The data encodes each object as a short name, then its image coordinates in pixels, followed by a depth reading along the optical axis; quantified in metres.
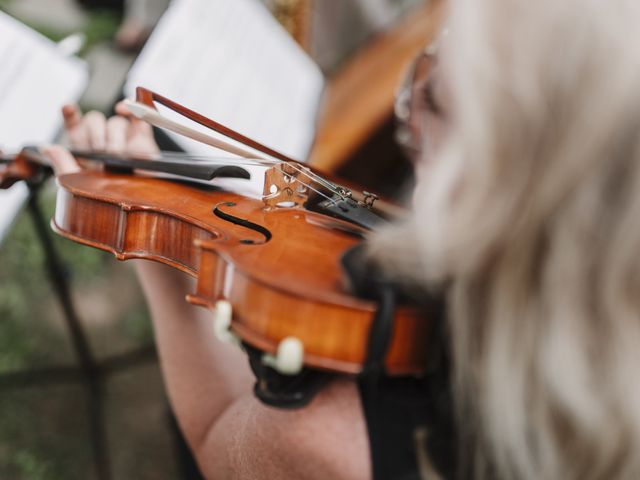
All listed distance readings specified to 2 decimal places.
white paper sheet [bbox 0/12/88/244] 0.77
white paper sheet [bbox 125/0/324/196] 0.80
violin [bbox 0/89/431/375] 0.39
